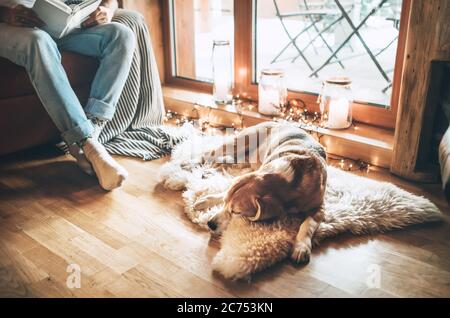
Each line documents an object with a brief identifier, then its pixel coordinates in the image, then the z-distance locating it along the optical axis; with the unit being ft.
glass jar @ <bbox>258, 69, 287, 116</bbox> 8.05
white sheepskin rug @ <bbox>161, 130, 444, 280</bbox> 4.53
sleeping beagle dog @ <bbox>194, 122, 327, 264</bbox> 4.74
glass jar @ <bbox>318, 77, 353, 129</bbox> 7.25
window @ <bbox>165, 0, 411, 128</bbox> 7.40
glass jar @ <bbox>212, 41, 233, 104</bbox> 8.75
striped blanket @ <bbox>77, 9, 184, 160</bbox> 7.61
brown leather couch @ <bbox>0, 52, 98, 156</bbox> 6.61
